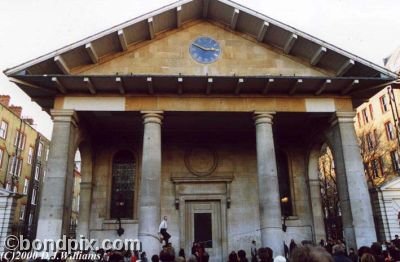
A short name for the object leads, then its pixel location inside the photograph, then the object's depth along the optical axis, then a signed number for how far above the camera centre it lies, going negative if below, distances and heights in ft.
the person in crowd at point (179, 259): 20.70 -0.58
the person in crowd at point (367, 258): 17.46 -0.60
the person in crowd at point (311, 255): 8.68 -0.21
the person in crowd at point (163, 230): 46.55 +2.28
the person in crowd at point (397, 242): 46.68 +0.29
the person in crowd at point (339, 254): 19.45 -0.45
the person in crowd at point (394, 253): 28.76 -0.66
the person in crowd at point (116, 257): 22.41 -0.44
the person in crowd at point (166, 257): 18.72 -0.41
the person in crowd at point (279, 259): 20.02 -0.66
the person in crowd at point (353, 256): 41.52 -1.18
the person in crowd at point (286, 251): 56.60 -0.70
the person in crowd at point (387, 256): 27.93 -0.96
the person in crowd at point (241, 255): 28.55 -0.58
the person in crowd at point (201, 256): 39.10 -0.84
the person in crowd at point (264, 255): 19.02 -0.41
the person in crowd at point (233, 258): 27.86 -0.78
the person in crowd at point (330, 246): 43.84 -0.05
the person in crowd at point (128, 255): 47.21 -0.74
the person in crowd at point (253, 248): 59.72 -0.16
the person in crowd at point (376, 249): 24.13 -0.27
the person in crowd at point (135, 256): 44.69 -0.82
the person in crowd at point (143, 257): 42.40 -0.89
